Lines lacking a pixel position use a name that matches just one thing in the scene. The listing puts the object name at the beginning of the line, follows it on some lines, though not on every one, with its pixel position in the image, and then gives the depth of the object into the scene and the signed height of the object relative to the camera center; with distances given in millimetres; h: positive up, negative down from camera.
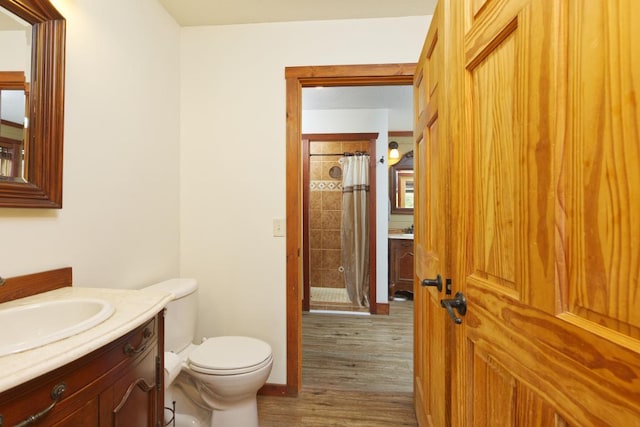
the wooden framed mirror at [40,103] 971 +410
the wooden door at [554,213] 424 +9
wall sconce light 4193 +985
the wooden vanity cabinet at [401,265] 3689 -619
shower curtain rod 3453 +791
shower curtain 3420 -98
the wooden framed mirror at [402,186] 4289 +471
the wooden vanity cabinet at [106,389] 572 -423
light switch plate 1853 -59
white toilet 1385 -732
